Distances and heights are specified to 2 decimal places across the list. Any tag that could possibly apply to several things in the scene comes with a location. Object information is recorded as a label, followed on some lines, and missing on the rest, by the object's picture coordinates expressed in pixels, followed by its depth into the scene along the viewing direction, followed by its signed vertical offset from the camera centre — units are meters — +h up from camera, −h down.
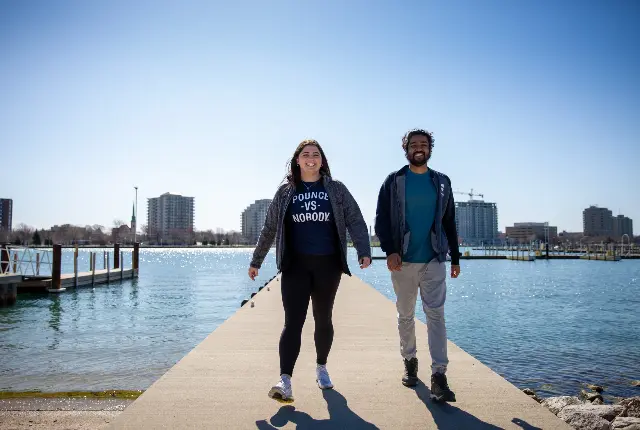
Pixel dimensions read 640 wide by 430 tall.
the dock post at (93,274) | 32.34 -2.11
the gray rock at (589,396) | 7.80 -2.51
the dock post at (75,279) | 29.78 -2.20
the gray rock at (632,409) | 5.60 -1.94
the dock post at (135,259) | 41.43 -1.46
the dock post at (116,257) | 40.34 -1.24
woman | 4.13 -0.01
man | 4.21 +0.04
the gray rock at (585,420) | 4.44 -1.68
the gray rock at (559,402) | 6.32 -2.12
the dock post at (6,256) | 25.36 -0.82
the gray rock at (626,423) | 4.60 -1.76
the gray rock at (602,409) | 5.46 -1.95
